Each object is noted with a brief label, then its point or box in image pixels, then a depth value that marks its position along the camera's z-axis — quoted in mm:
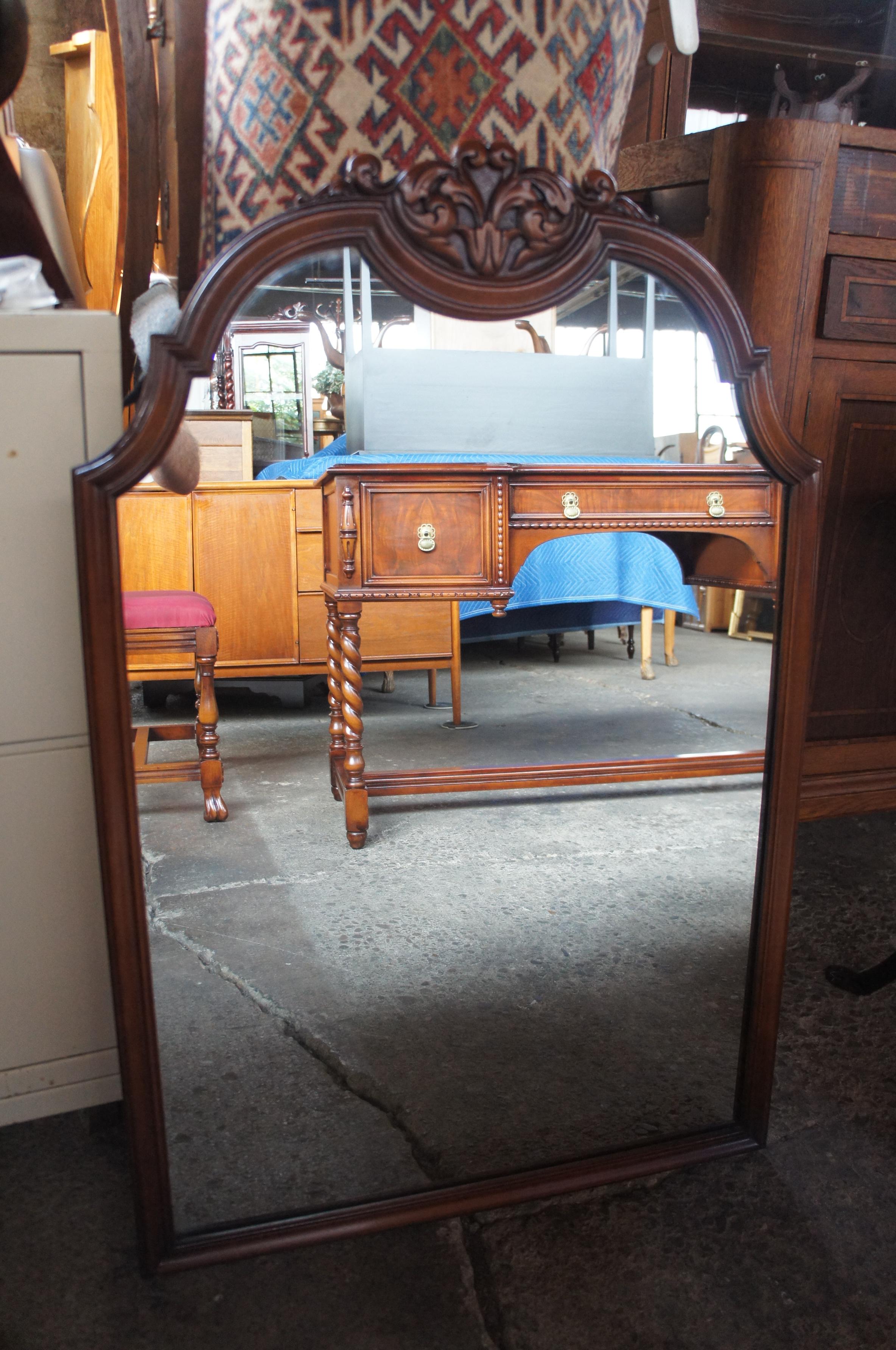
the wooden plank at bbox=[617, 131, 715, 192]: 1309
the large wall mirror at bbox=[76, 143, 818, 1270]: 561
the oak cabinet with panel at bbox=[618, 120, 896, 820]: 1269
